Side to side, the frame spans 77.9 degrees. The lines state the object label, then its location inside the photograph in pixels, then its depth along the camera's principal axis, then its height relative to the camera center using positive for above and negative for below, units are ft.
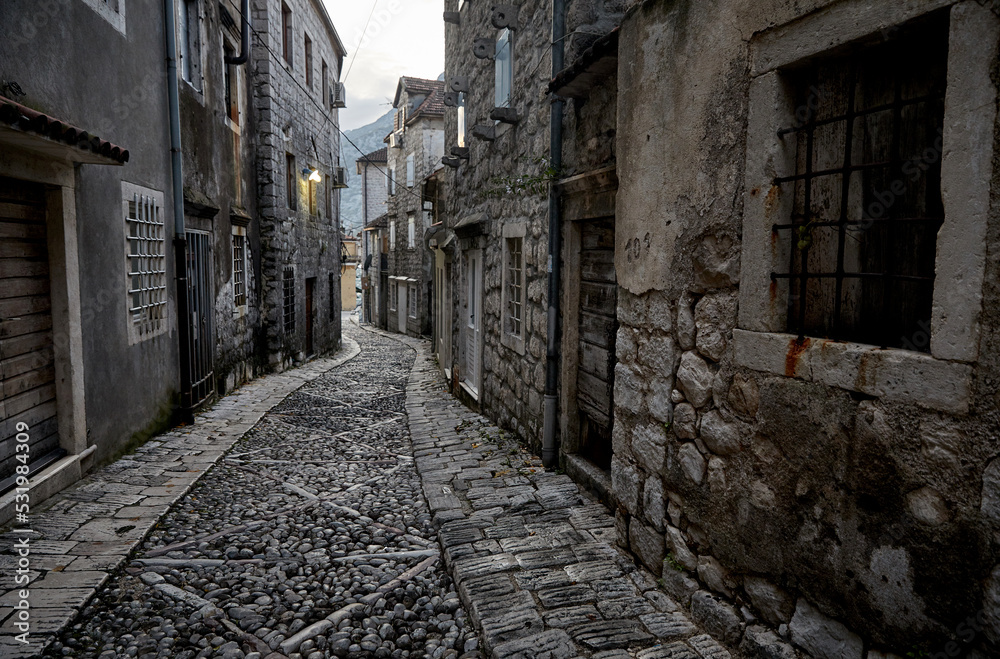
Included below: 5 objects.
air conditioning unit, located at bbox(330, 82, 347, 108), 60.85 +17.87
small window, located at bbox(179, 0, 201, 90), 26.32 +10.14
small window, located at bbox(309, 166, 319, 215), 50.44 +6.48
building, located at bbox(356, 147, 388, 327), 97.14 +7.80
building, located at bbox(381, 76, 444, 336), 74.18 +9.75
